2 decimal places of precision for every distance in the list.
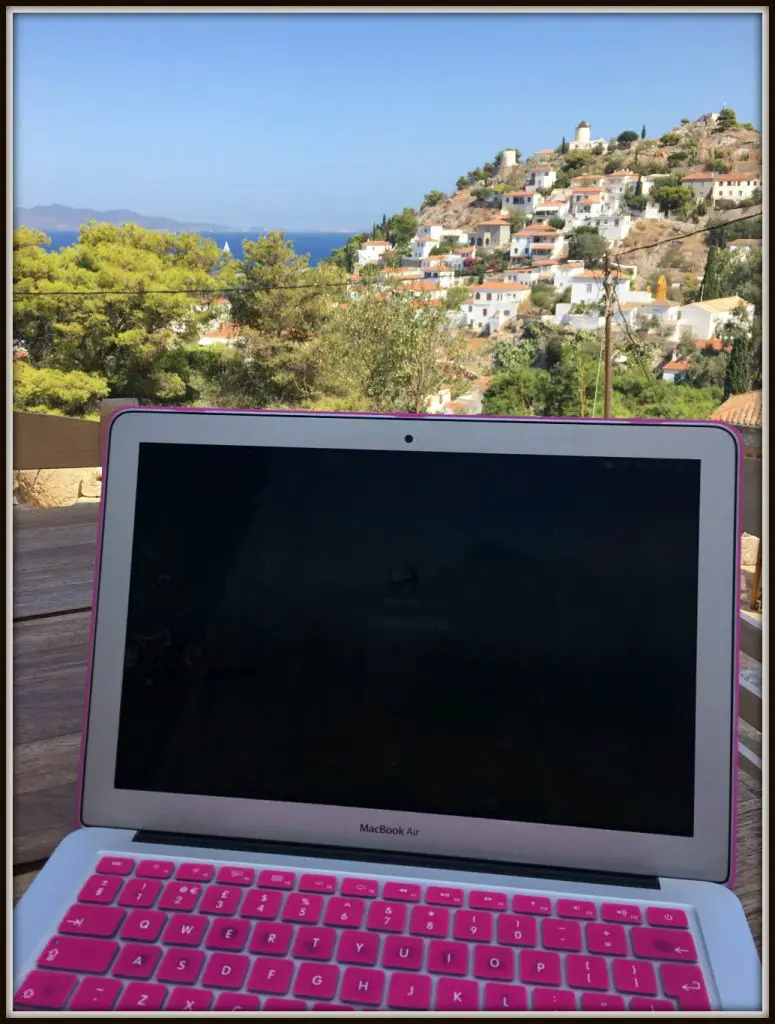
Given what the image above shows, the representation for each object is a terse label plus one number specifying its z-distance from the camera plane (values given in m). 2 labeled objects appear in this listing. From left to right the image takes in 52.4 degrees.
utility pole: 8.96
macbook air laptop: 0.43
